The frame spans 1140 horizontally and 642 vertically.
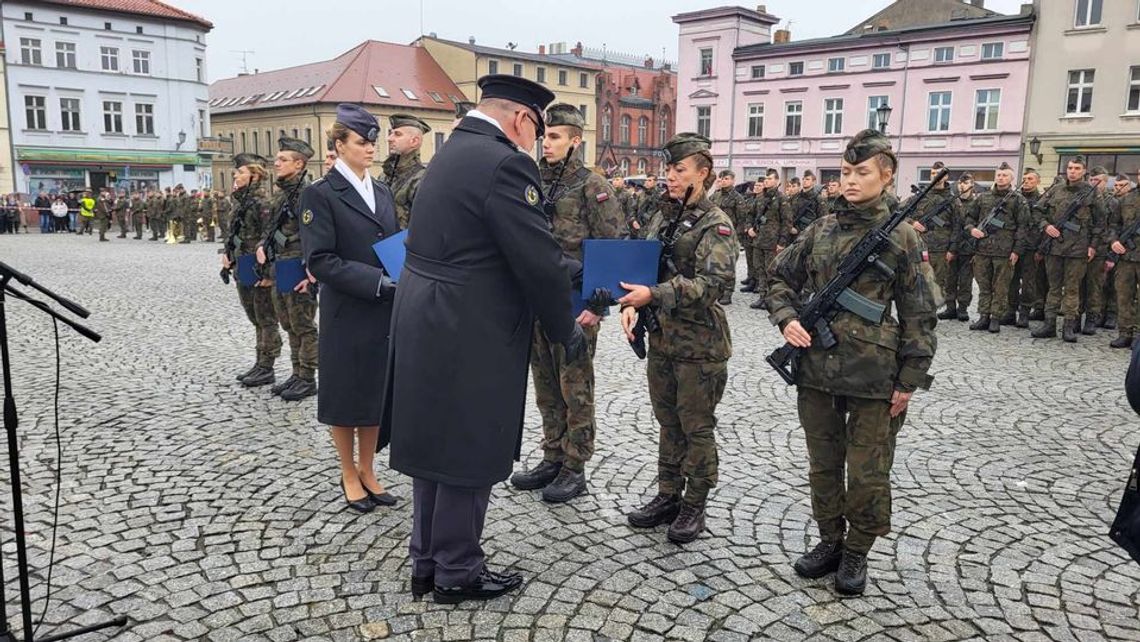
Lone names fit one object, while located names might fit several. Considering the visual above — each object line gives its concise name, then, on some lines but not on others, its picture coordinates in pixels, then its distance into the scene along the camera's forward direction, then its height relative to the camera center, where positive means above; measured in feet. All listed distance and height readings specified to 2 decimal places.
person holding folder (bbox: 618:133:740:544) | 13.42 -2.00
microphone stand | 8.82 -2.64
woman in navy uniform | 15.10 -2.34
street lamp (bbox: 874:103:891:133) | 60.56 +6.77
